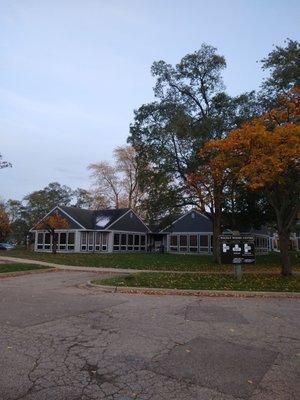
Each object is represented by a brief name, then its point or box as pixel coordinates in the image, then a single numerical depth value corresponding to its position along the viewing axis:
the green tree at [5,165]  28.02
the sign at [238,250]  17.62
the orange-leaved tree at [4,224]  60.28
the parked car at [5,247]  60.01
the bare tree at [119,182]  66.50
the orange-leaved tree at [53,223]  45.24
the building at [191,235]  52.59
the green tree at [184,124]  30.08
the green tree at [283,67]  25.62
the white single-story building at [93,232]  49.75
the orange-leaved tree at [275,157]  18.28
